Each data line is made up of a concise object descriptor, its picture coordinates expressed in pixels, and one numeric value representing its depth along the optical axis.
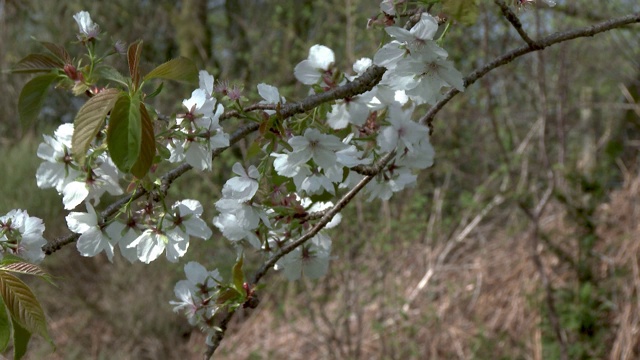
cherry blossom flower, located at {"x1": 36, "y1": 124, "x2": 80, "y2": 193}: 1.22
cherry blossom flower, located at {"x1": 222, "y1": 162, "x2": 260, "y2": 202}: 1.22
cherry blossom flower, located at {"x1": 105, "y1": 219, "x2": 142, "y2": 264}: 1.22
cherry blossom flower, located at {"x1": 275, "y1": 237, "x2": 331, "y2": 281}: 1.34
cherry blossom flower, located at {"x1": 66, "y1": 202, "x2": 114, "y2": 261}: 1.22
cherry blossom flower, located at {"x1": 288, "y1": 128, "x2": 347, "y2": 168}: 1.19
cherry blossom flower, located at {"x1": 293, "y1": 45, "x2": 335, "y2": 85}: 1.32
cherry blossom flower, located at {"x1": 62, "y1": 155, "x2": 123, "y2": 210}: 1.20
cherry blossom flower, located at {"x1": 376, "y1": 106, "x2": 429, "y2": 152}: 1.26
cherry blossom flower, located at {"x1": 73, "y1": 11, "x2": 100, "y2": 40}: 1.22
